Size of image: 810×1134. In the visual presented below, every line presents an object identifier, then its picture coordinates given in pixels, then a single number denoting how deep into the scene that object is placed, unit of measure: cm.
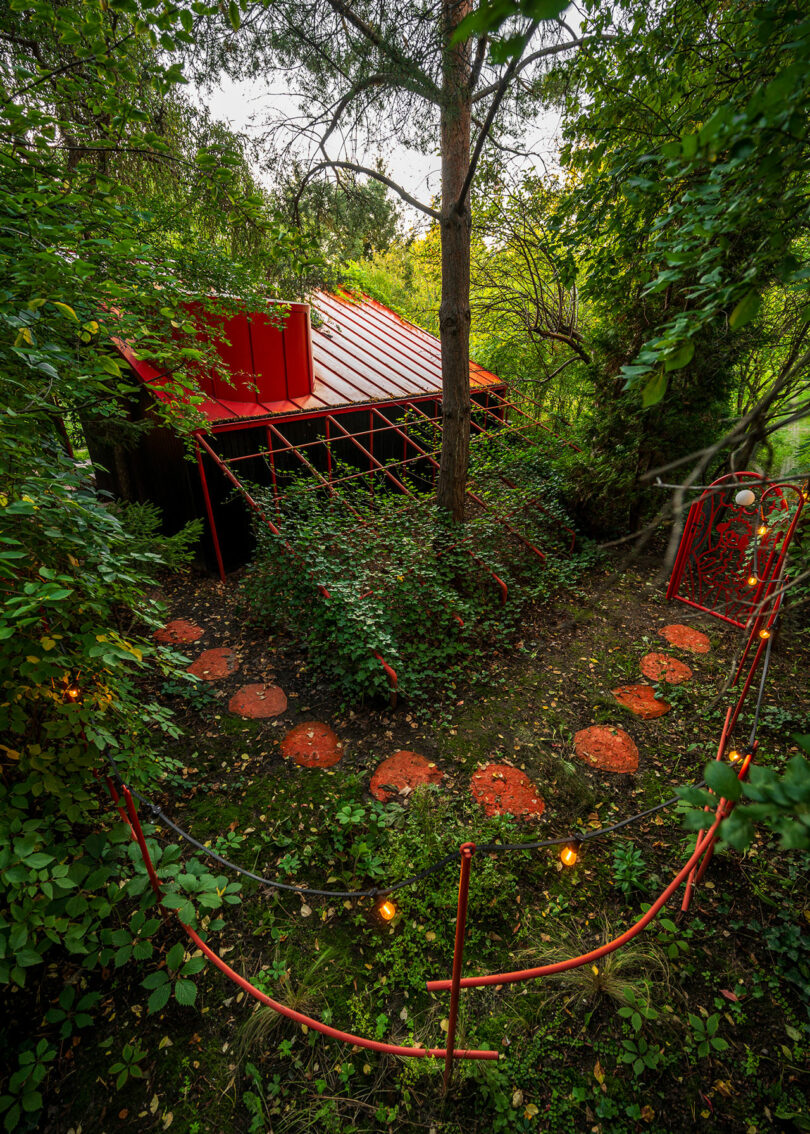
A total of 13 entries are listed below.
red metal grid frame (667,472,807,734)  490
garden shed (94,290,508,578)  670
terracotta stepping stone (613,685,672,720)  444
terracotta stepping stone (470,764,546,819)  350
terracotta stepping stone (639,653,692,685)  486
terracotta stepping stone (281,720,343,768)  401
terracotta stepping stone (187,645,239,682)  500
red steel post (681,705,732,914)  260
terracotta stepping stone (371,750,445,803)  370
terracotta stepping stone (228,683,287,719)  452
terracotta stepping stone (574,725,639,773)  391
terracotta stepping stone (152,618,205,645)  557
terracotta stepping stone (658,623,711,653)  532
